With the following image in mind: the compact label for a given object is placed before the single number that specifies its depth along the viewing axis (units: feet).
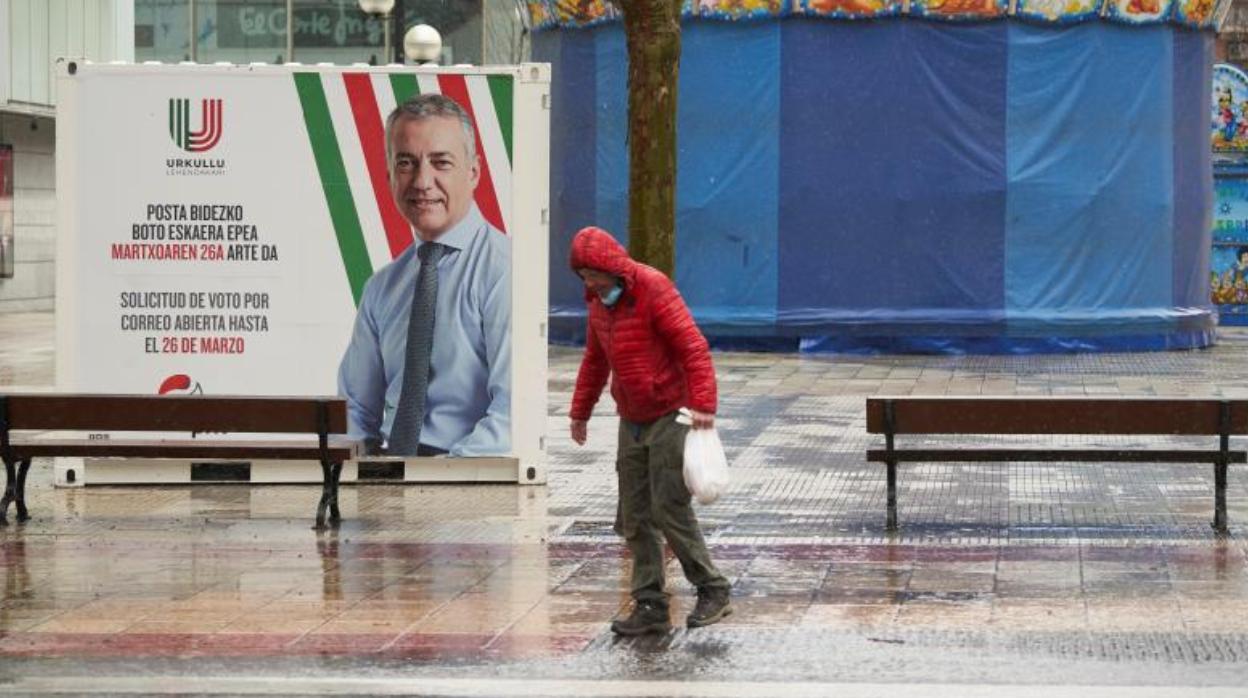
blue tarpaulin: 89.04
